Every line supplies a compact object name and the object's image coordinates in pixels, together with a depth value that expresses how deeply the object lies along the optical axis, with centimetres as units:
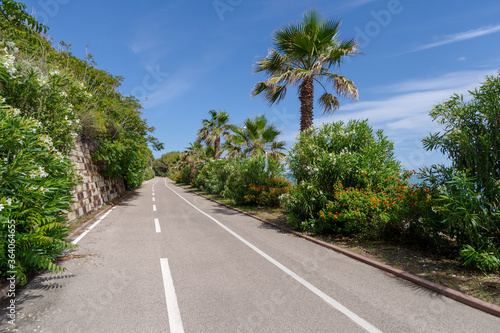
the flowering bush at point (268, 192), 1379
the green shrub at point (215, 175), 2166
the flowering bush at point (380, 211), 609
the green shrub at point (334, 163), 794
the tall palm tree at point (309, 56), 1129
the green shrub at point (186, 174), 3583
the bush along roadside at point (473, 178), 465
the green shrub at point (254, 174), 1499
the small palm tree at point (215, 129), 2623
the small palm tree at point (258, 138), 1764
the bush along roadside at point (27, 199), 383
